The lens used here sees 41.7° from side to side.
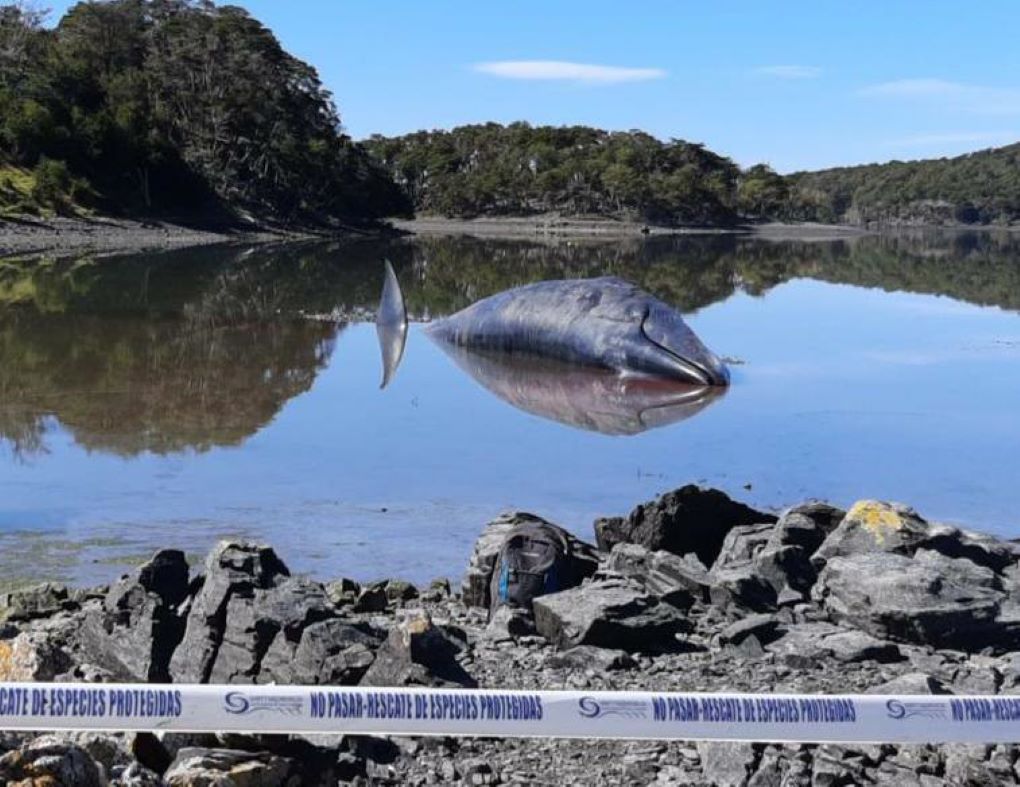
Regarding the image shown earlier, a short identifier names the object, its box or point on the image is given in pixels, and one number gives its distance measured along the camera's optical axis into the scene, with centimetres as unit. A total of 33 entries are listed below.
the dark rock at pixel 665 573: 845
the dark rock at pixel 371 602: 855
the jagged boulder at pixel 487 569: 880
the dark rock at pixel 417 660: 648
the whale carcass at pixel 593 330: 2025
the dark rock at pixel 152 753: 568
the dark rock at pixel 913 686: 644
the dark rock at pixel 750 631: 765
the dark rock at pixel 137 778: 538
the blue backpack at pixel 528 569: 838
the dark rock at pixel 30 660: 647
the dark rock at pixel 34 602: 820
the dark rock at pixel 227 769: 528
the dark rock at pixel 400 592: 890
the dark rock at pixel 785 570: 877
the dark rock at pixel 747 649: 746
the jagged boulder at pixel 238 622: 700
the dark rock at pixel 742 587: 834
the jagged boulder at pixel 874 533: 922
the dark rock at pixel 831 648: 732
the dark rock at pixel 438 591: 902
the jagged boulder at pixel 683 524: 998
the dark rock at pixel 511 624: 782
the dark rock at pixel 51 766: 496
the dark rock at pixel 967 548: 934
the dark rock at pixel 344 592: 866
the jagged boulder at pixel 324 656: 660
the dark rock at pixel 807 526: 960
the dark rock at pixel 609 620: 748
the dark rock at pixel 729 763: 567
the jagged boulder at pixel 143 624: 711
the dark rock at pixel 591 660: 723
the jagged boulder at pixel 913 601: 795
